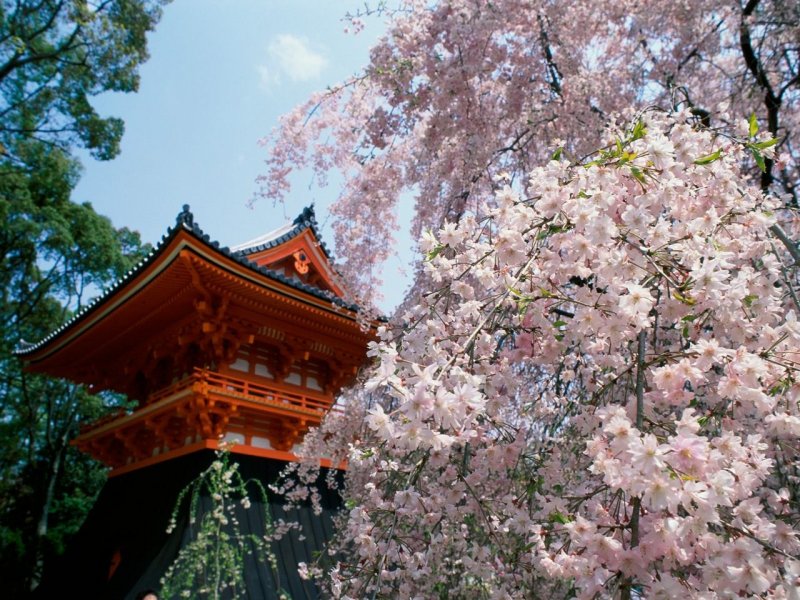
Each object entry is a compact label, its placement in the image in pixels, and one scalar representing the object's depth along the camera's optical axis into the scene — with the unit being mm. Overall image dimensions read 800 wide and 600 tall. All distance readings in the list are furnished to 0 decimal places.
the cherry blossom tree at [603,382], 1402
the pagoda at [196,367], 6730
